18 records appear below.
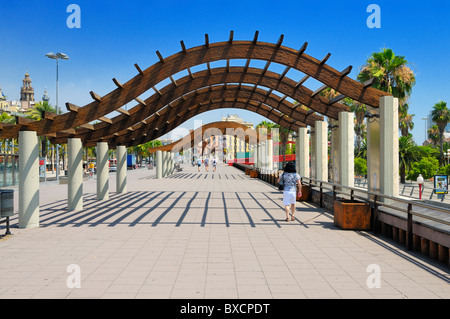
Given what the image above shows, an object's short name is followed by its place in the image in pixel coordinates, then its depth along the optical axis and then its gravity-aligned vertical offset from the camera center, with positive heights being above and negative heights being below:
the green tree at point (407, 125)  39.47 +4.75
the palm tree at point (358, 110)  31.38 +4.68
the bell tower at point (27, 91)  182.46 +36.72
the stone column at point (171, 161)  40.25 +0.32
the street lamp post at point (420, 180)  17.51 -0.82
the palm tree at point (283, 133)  46.91 +4.01
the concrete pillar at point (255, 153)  36.12 +1.09
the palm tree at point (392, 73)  21.23 +5.19
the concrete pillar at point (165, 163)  34.98 +0.15
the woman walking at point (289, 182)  10.09 -0.50
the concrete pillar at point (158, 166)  31.83 -0.13
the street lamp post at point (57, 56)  26.91 +8.11
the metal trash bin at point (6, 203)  8.48 -0.88
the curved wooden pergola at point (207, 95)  10.02 +2.53
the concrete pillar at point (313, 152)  17.36 +0.57
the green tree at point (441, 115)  53.14 +6.91
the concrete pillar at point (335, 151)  13.78 +0.49
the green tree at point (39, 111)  40.03 +6.08
